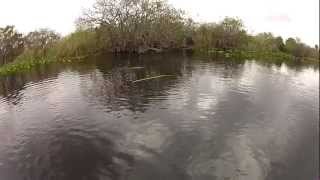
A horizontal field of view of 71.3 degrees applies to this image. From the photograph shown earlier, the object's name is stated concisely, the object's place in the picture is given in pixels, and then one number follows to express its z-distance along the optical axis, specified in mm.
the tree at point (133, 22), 41804
